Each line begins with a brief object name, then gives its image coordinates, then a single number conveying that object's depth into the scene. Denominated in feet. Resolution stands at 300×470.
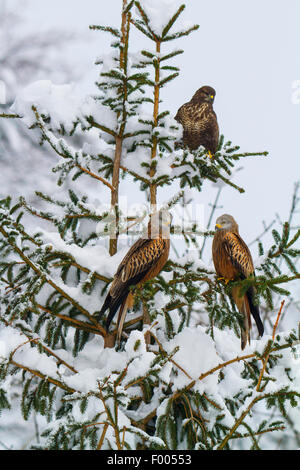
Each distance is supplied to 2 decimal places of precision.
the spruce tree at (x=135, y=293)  18.04
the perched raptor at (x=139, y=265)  21.18
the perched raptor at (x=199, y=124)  29.60
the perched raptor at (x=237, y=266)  22.72
